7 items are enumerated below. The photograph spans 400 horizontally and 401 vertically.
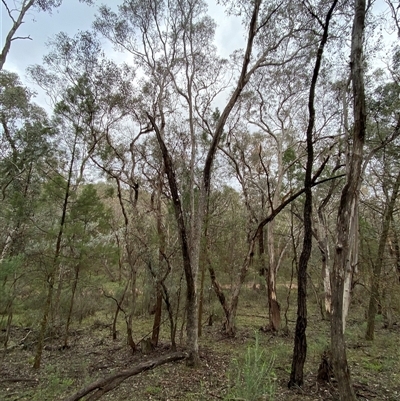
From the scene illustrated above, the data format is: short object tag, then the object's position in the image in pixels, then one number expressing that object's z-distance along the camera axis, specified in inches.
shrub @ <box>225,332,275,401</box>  104.0
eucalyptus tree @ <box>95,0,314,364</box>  215.5
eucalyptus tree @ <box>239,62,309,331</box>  360.5
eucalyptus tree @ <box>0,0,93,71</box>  217.3
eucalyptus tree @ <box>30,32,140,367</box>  280.7
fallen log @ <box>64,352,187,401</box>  125.9
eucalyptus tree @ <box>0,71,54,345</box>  297.1
